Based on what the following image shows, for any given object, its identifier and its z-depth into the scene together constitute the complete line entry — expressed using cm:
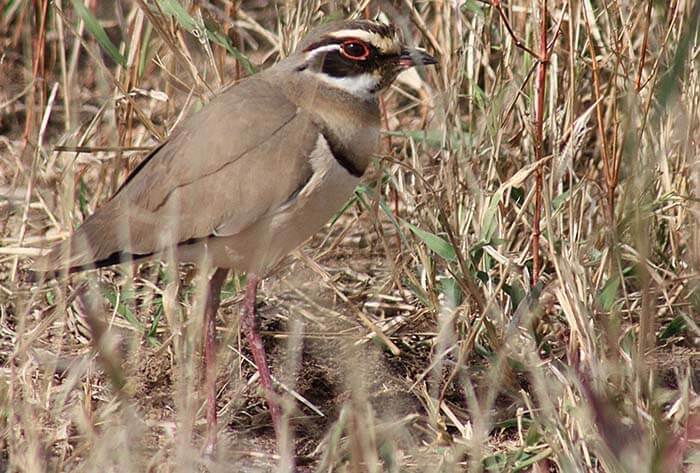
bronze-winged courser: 723
